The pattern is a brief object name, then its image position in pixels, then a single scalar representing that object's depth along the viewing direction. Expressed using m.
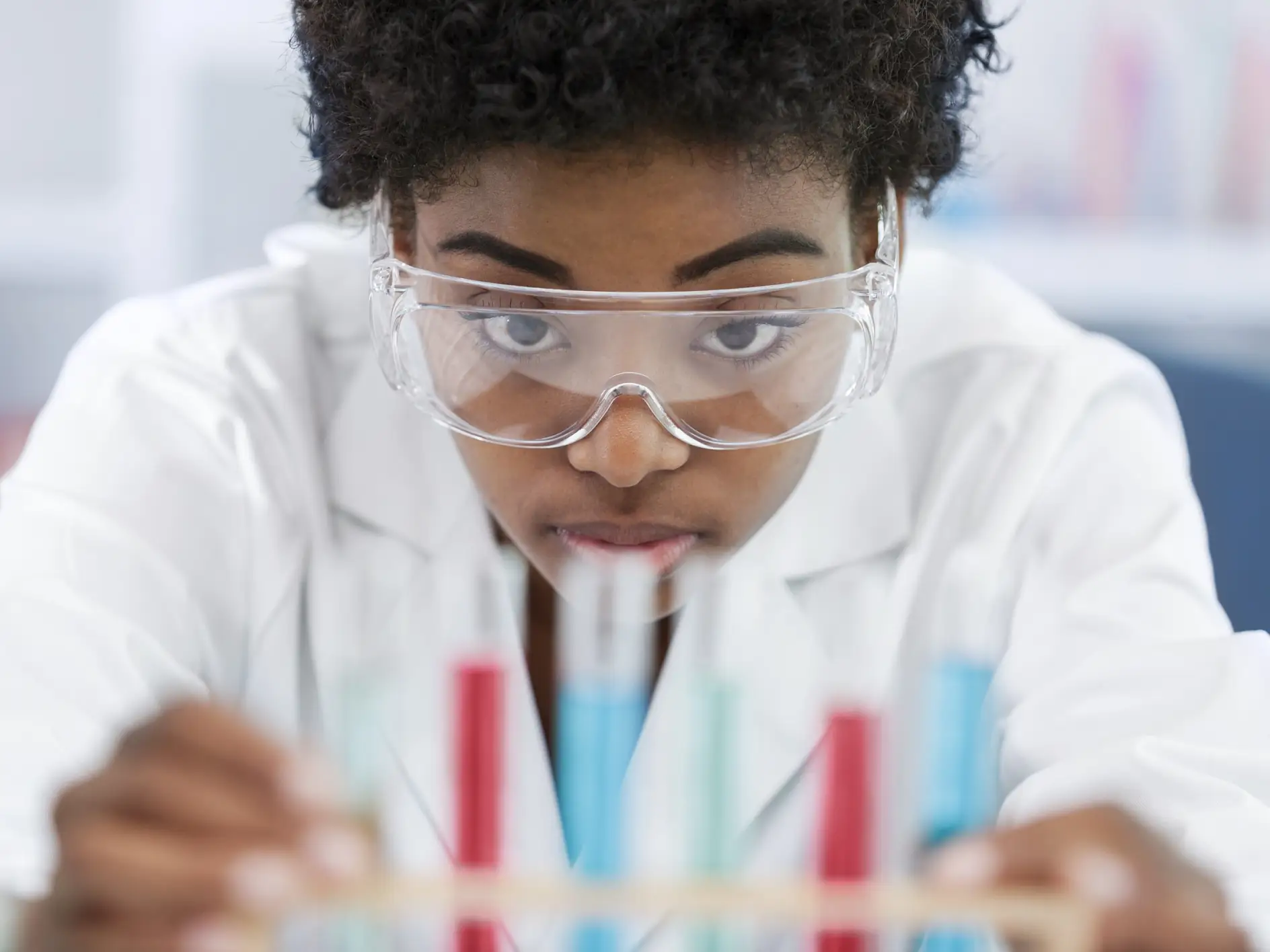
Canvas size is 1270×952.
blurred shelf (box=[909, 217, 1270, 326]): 2.04
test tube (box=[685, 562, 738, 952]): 0.85
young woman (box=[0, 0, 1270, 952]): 0.87
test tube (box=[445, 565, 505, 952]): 0.84
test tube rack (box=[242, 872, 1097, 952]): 0.83
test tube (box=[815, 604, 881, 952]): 0.84
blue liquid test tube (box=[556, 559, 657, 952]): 0.87
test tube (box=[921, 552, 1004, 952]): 0.86
